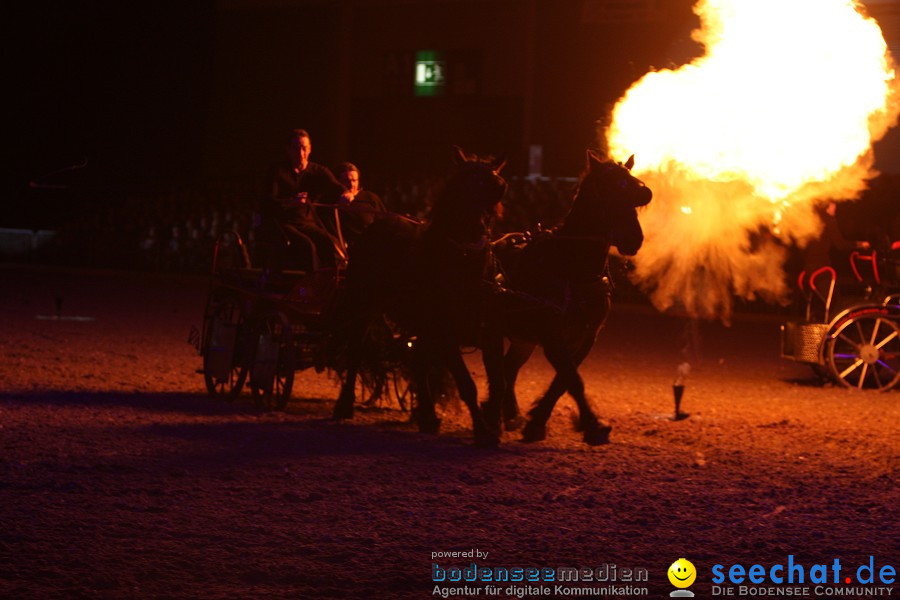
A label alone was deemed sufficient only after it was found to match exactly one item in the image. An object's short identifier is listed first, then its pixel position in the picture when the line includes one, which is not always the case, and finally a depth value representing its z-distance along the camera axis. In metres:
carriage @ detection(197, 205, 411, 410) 19.45
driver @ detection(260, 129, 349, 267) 19.66
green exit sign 65.62
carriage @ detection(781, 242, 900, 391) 24.05
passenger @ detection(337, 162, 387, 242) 19.89
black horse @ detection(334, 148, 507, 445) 16.62
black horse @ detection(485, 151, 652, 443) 16.58
